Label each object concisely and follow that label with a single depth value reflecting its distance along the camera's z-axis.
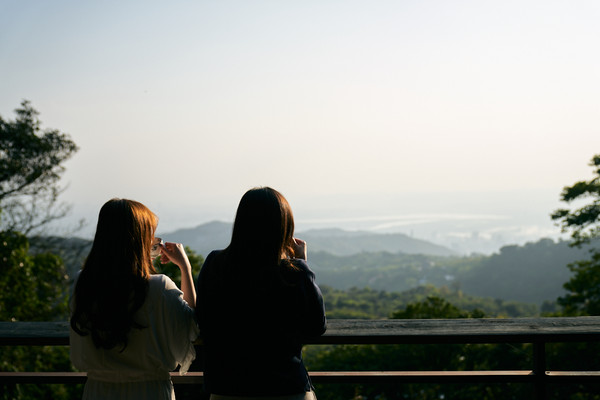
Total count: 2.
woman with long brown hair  1.84
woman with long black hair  1.84
